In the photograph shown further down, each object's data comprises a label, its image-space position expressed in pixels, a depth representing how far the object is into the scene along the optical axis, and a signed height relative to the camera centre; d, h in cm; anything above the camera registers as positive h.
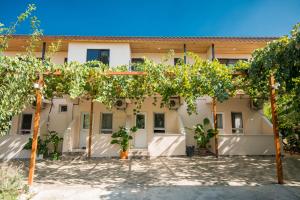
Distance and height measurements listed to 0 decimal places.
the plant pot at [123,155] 1324 -169
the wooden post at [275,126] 751 +8
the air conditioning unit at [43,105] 1539 +145
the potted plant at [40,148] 1333 -135
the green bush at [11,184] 566 -161
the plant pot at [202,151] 1409 -148
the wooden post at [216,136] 1346 -48
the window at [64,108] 1637 +136
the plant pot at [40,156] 1325 -180
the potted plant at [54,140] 1406 -88
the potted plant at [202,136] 1415 -53
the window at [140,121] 1598 +45
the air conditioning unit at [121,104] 1494 +156
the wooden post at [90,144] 1348 -107
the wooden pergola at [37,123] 747 +16
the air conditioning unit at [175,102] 1536 +180
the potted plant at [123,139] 1334 -74
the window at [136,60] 1787 +547
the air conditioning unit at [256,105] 1568 +171
